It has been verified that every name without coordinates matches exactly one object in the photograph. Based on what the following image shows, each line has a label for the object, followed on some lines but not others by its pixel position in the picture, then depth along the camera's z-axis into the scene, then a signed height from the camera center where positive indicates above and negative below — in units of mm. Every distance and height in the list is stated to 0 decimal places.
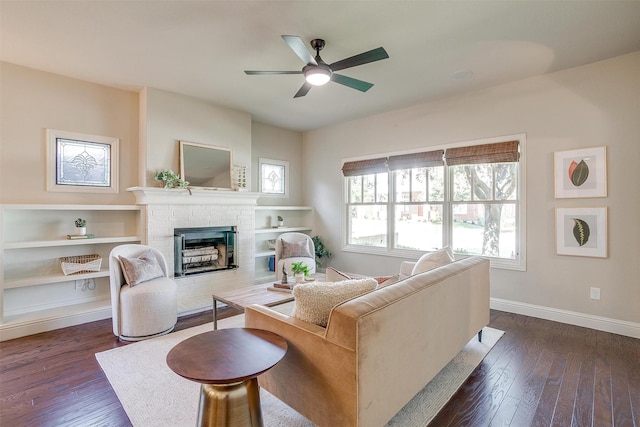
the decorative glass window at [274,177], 5922 +705
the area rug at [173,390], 1988 -1321
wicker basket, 3598 -607
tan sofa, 1499 -770
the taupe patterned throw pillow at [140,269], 3303 -616
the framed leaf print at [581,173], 3400 +448
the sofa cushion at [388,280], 2232 -521
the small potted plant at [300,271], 3514 -672
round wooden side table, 1442 -755
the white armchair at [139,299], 3164 -909
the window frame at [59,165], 3691 +662
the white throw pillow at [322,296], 1784 -490
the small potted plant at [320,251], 5973 -752
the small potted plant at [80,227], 3780 -171
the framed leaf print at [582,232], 3406 -227
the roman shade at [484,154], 3941 +790
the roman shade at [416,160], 4594 +817
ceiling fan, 2512 +1320
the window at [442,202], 4070 +152
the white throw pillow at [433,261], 2779 -446
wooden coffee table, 2895 -848
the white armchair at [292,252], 5000 -658
